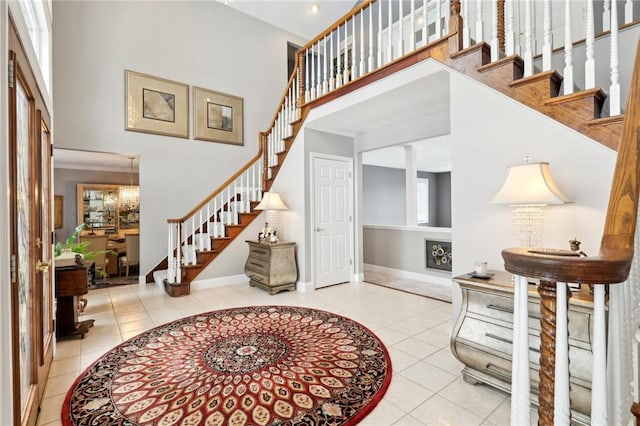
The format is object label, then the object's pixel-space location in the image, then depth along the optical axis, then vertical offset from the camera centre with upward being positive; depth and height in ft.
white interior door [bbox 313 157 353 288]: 15.57 -0.47
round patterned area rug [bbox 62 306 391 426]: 6.02 -3.92
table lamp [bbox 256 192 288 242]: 15.20 +0.32
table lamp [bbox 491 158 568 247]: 6.41 +0.29
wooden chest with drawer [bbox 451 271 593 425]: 5.30 -2.56
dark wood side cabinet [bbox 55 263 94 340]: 9.42 -2.67
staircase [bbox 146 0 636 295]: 6.90 +3.43
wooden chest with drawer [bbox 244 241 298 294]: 14.52 -2.66
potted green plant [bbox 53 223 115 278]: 9.79 -1.36
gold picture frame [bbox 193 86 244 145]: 19.38 +6.24
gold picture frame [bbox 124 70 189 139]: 17.10 +6.23
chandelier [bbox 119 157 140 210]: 24.30 +1.27
